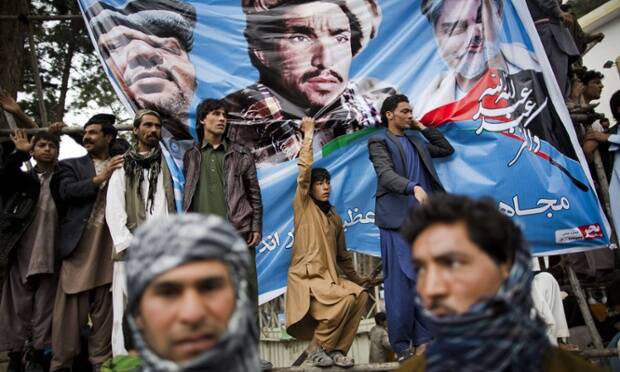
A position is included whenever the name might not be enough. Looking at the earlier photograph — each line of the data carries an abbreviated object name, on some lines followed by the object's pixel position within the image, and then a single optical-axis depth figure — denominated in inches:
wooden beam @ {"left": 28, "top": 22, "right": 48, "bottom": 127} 246.4
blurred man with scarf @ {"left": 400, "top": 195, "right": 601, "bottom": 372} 70.9
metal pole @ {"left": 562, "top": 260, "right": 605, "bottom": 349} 185.5
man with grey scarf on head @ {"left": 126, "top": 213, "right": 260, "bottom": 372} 64.2
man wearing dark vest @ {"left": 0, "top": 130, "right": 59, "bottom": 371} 180.1
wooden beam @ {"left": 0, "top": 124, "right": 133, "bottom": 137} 203.6
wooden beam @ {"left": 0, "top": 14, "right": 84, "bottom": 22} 249.4
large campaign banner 192.7
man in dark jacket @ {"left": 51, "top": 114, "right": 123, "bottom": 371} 176.9
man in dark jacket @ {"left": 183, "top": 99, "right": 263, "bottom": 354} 173.3
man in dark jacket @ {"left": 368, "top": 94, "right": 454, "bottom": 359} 165.3
